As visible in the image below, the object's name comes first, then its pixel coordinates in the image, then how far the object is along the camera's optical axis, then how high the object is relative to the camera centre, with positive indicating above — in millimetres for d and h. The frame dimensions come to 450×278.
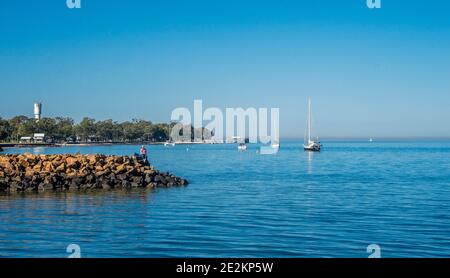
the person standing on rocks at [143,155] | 56375 -1904
